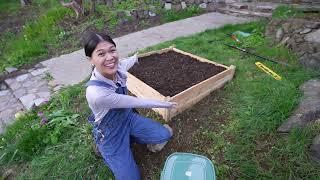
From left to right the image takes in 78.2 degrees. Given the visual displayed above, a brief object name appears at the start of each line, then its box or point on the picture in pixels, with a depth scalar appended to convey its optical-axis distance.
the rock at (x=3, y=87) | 3.43
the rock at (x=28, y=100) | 2.99
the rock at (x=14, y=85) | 3.36
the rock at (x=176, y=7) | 5.18
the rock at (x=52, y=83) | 3.32
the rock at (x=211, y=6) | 5.20
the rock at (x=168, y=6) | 5.16
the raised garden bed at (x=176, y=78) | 2.37
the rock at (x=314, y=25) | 3.18
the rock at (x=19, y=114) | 2.79
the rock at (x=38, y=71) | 3.59
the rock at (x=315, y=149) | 1.86
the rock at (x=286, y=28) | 3.35
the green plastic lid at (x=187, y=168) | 1.19
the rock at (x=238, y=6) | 4.79
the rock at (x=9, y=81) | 3.47
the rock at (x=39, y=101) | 2.96
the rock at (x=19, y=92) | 3.21
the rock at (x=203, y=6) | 5.25
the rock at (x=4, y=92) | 3.31
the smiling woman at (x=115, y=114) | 1.65
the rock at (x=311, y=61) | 2.78
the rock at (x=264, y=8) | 4.42
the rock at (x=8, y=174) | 2.24
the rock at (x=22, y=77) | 3.51
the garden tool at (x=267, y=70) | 2.72
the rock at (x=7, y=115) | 2.89
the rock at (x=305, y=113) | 2.06
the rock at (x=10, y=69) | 3.72
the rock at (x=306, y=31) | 3.14
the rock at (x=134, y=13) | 4.92
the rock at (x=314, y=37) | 2.93
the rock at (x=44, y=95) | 3.11
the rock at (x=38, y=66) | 3.75
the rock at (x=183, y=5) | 5.22
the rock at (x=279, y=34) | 3.39
